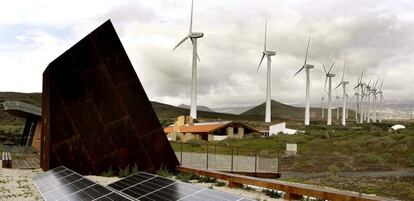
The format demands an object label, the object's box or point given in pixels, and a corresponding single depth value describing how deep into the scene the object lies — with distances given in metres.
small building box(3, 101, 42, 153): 37.46
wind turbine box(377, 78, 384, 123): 175.43
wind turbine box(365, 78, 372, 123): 145.62
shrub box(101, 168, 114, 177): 19.02
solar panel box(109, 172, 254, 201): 10.04
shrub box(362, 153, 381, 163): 36.39
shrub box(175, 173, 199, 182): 18.35
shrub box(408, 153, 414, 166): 34.06
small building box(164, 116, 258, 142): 66.75
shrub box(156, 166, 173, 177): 19.12
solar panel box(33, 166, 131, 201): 10.23
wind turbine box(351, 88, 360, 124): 139.12
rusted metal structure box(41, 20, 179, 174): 18.78
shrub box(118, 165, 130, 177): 18.94
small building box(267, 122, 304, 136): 78.31
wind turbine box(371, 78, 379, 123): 151.94
